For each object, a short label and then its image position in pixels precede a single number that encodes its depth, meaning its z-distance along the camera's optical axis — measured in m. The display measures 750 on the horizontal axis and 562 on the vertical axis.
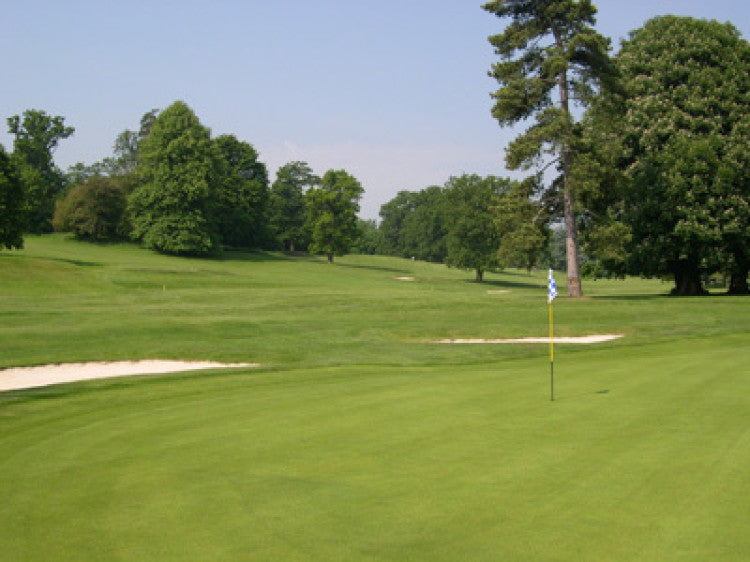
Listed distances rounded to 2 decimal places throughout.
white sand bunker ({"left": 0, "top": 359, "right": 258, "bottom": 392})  18.83
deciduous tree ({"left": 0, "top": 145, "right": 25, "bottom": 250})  56.16
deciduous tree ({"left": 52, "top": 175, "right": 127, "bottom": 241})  80.69
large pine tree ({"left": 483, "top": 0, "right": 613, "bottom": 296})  39.22
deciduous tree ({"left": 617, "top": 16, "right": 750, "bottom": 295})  41.91
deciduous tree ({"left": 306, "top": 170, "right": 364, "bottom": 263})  96.69
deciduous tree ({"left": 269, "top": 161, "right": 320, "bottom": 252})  114.94
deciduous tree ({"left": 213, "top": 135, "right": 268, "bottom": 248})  95.69
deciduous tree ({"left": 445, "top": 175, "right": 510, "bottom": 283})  82.25
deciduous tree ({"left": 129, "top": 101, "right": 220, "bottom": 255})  77.81
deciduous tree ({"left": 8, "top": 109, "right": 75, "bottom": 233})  112.19
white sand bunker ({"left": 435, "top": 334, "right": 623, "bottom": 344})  26.72
